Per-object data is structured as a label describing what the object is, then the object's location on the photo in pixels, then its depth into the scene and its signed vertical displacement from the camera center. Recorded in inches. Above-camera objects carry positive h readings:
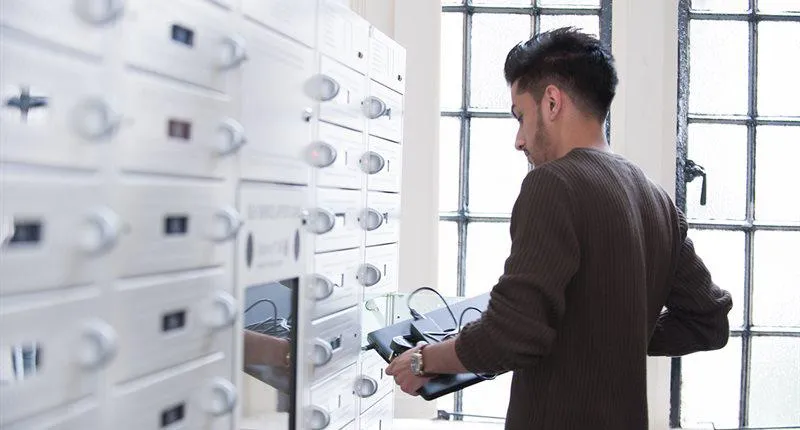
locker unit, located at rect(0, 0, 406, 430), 29.5 +0.1
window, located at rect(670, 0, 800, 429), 100.1 +3.2
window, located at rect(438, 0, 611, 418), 101.5 +8.7
